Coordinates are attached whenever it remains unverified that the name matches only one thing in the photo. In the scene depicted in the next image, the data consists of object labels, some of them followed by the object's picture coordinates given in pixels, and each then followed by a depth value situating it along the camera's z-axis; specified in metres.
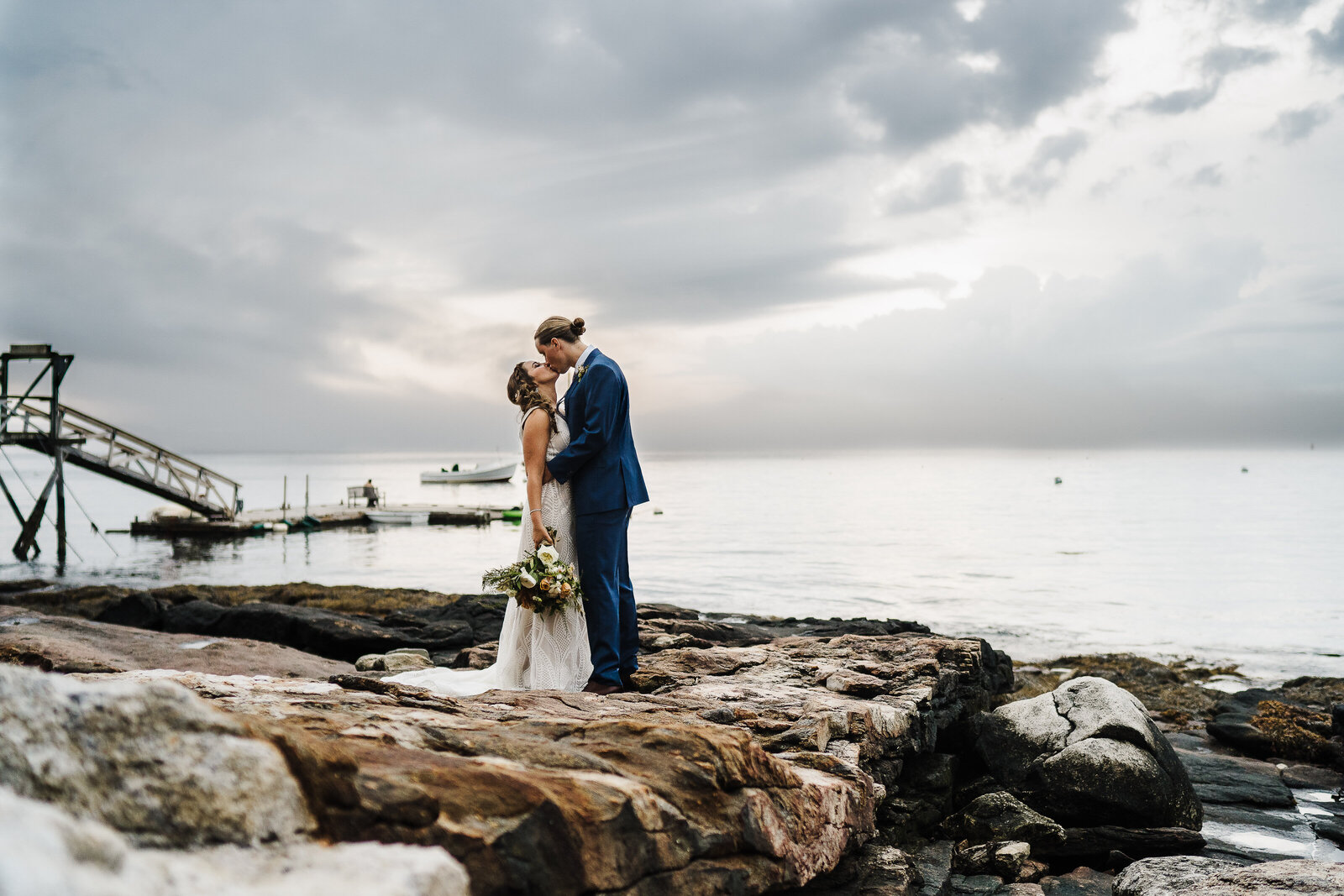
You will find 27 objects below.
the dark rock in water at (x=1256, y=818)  7.00
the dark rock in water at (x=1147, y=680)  11.66
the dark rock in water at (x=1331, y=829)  6.70
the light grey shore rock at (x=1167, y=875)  4.79
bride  6.03
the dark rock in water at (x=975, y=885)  5.34
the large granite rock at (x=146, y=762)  1.82
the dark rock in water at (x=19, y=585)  21.05
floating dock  42.22
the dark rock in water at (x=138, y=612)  12.84
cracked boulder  6.22
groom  6.05
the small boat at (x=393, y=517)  51.19
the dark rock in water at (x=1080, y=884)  5.43
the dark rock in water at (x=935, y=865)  4.90
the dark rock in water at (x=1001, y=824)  5.89
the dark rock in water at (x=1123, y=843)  5.90
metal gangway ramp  29.00
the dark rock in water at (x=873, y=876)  3.84
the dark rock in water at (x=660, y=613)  10.18
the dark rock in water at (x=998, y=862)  5.59
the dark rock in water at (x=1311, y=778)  8.13
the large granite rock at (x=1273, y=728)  8.98
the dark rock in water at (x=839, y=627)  11.07
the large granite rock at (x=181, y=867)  1.49
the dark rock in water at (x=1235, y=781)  7.65
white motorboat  107.75
